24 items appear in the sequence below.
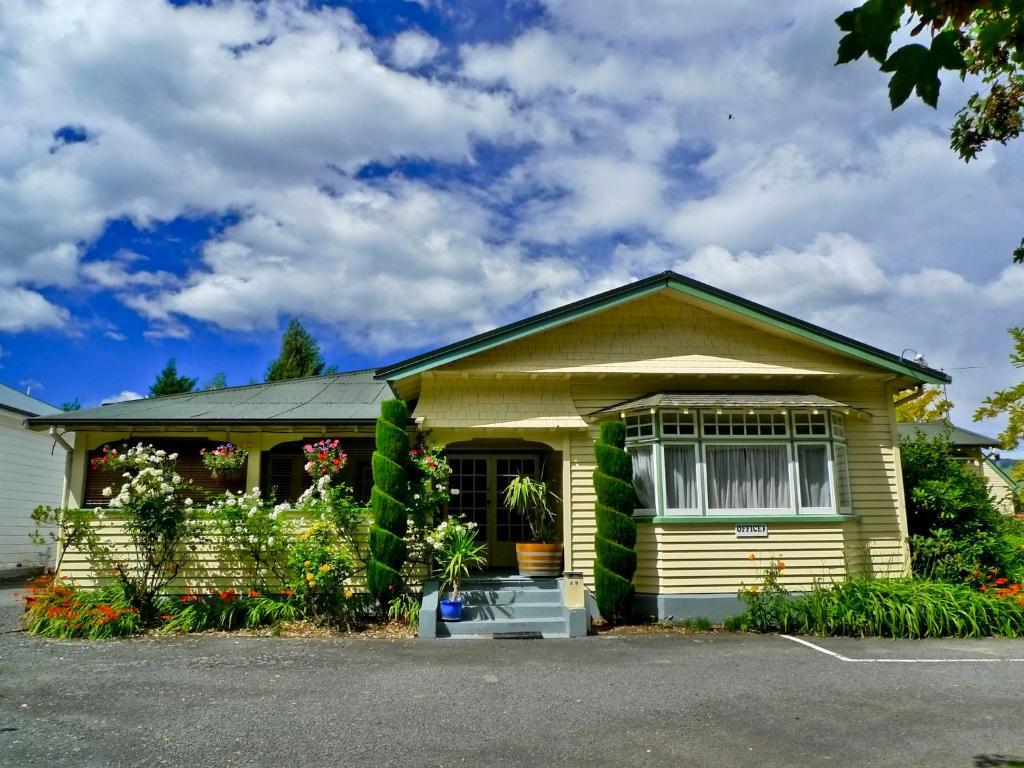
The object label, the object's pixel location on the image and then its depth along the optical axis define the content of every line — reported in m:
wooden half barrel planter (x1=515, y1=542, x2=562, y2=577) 11.00
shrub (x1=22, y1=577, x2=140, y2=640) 9.25
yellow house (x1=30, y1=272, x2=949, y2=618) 10.74
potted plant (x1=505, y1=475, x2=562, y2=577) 11.01
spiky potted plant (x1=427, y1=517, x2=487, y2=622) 9.89
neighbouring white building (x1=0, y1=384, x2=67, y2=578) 16.58
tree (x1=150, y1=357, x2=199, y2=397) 31.31
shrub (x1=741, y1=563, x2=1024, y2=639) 9.53
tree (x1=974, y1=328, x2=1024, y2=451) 9.01
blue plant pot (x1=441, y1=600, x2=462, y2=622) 9.85
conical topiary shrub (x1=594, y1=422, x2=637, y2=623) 10.22
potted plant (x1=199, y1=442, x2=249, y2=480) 11.88
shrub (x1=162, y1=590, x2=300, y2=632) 9.80
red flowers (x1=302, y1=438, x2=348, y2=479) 11.06
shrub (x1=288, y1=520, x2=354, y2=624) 9.88
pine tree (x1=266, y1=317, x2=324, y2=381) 31.73
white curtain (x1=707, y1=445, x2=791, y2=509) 10.85
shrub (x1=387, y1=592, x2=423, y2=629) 10.04
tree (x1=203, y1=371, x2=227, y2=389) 36.82
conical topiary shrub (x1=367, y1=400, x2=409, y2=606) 10.16
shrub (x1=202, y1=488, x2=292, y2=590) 10.42
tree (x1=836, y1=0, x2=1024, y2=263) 2.37
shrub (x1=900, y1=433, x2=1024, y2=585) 10.93
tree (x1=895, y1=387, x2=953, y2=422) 26.34
